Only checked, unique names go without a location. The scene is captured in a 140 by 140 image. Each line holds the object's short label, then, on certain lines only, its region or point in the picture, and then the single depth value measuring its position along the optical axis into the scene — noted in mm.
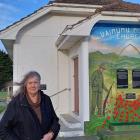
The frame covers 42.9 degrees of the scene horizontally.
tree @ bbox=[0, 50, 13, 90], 31920
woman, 2011
